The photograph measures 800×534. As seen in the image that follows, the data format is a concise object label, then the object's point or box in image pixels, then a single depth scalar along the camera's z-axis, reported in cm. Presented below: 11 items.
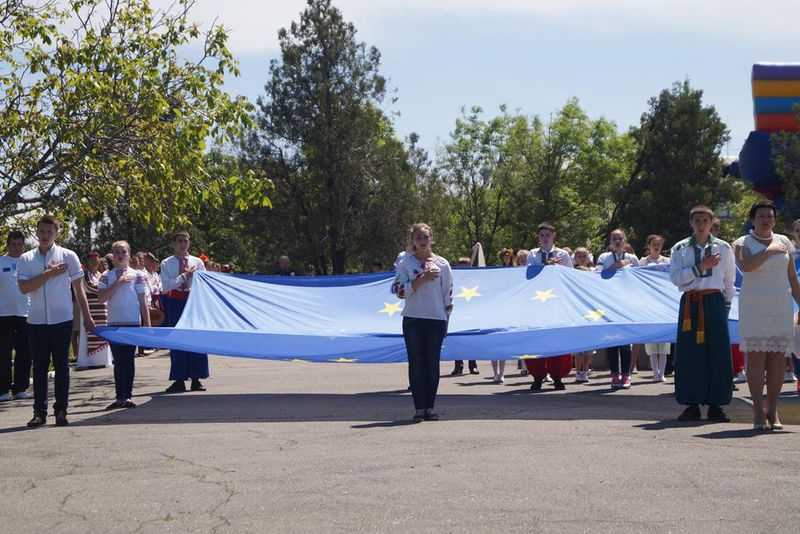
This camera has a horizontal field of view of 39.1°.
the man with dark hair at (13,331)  1455
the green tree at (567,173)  7069
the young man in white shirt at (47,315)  1109
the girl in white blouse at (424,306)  1121
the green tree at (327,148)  6209
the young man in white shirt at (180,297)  1470
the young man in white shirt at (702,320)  1074
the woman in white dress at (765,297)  1019
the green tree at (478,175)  7075
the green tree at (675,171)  6056
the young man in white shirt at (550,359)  1442
